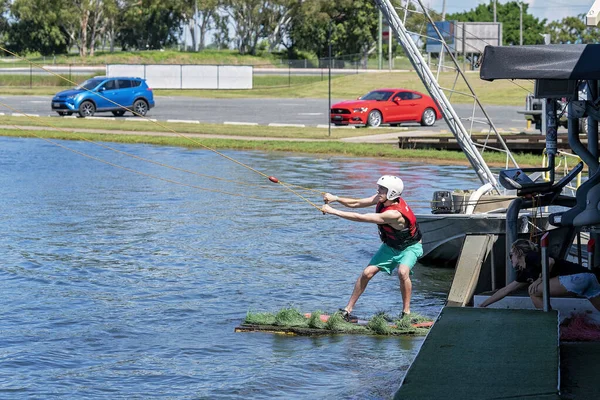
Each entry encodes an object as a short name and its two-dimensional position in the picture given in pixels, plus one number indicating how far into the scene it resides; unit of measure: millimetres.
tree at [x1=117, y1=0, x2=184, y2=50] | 109312
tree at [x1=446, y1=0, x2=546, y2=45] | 129625
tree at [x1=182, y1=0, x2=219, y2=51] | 111000
